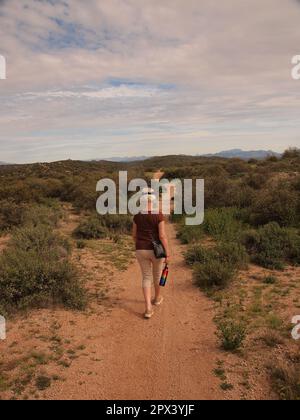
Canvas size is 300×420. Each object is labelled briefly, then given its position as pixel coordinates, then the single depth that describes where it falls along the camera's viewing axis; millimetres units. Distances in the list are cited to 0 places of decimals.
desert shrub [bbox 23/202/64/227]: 12202
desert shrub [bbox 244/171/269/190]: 17919
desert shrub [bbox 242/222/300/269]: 8398
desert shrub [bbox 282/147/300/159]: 39184
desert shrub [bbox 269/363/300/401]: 3777
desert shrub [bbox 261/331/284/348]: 4902
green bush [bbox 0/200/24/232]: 12494
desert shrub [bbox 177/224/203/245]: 11242
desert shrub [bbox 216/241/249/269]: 7969
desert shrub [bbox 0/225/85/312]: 5996
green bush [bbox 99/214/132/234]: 12741
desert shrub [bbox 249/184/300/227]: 11309
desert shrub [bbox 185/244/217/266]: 8484
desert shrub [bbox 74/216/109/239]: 11727
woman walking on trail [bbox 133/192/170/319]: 5770
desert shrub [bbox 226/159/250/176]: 32469
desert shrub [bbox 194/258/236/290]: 7055
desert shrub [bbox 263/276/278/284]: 7270
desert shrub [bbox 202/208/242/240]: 10922
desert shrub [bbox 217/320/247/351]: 4836
